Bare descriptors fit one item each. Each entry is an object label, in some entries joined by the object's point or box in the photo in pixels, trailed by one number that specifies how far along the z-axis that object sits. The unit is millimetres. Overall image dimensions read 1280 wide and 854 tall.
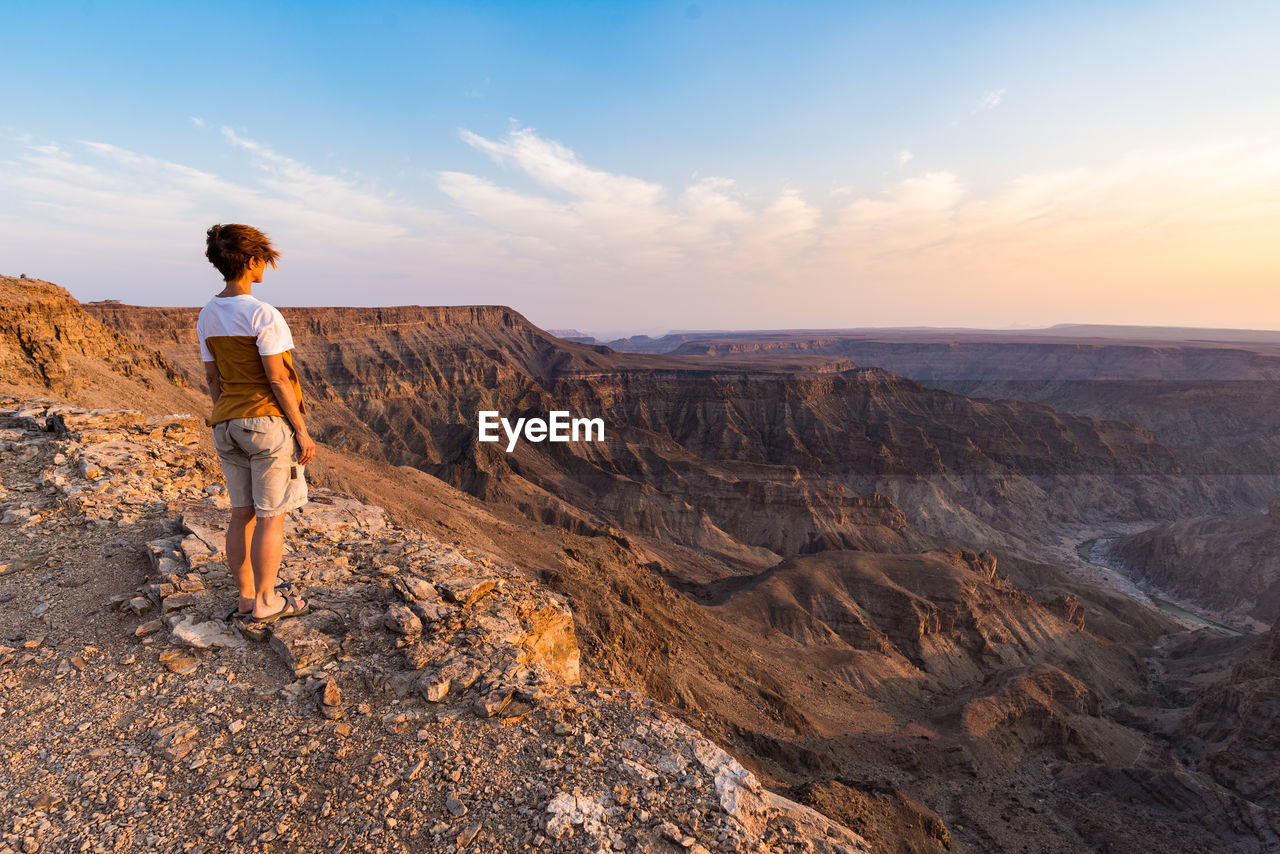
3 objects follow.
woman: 3934
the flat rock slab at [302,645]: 4164
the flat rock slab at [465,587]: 5270
